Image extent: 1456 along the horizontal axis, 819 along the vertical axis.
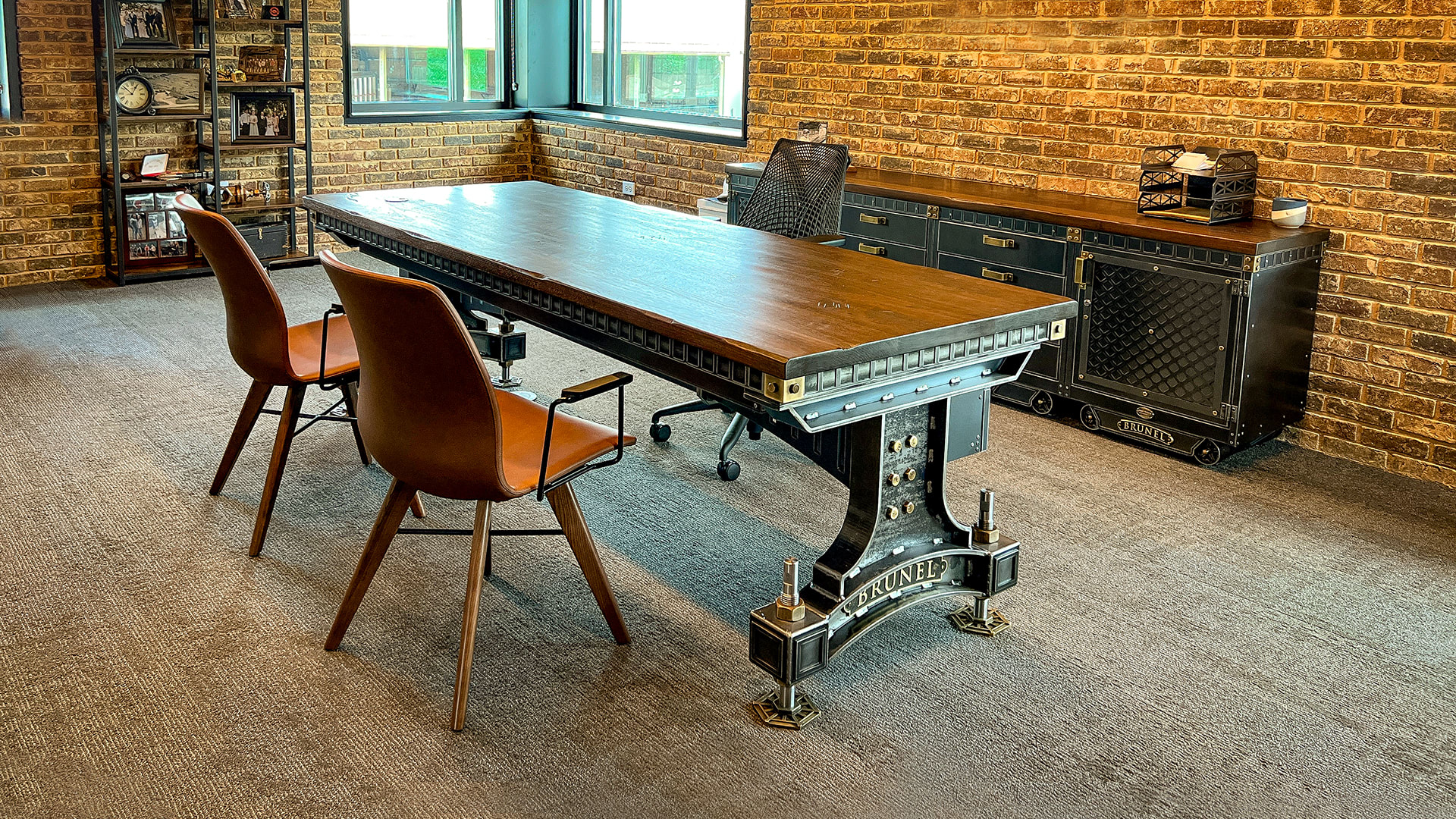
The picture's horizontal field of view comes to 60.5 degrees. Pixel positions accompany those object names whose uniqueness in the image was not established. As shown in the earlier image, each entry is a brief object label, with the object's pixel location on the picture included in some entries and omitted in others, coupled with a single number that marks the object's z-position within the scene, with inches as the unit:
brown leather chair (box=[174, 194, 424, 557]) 124.4
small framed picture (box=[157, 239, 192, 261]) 264.5
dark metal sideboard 159.9
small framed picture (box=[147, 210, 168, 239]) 261.1
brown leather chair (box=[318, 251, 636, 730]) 92.0
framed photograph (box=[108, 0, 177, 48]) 246.7
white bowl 165.8
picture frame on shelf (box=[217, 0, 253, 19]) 264.7
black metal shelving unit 251.3
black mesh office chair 177.0
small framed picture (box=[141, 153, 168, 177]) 258.8
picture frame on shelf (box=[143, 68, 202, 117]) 257.8
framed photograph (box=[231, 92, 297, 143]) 271.4
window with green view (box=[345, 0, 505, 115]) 302.7
